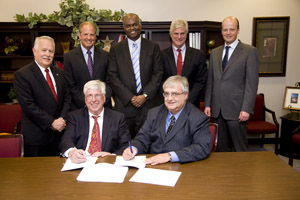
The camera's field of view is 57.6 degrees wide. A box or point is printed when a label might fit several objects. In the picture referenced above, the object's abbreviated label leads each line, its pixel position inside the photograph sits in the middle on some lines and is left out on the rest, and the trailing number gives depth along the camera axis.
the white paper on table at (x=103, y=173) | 1.60
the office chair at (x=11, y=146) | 2.20
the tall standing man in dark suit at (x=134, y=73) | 3.04
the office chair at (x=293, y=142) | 3.79
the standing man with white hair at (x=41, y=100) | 2.58
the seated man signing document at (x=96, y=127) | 2.30
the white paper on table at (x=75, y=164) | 1.77
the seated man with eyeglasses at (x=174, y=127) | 2.05
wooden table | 1.42
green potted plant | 4.13
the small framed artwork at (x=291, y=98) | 4.54
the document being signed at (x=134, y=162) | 1.79
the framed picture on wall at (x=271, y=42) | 4.82
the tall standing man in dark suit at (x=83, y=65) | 3.07
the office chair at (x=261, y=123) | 4.29
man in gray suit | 2.91
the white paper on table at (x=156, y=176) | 1.56
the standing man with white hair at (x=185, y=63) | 3.22
